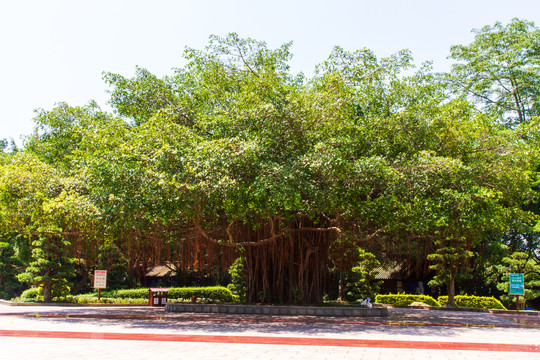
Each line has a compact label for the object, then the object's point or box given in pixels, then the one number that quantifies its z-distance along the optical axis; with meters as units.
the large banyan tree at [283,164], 13.00
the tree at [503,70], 27.94
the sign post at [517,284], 19.50
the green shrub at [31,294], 24.12
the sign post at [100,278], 23.67
